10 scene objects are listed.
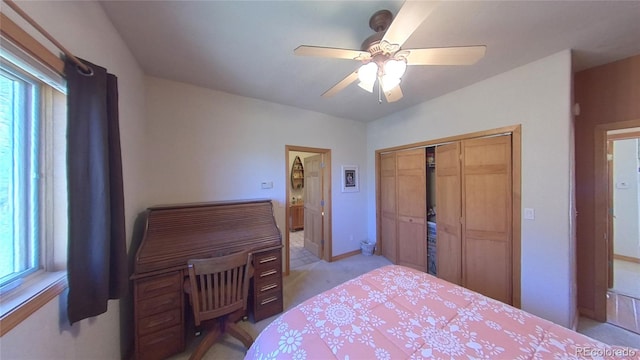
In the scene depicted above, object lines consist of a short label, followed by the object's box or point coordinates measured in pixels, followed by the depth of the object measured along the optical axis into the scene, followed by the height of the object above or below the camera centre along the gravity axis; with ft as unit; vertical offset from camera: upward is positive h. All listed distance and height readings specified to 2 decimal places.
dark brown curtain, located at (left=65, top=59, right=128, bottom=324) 3.39 -0.23
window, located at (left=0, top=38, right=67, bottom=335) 2.84 -0.02
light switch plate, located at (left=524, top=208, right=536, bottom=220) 6.57 -1.16
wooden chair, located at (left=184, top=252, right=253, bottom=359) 5.09 -2.93
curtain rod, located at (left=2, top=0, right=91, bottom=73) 2.34 +1.95
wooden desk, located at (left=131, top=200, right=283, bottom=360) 5.29 -2.22
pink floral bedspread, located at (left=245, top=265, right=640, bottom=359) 3.02 -2.55
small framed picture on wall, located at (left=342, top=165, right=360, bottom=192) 12.21 +0.03
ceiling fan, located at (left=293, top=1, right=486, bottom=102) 3.90 +2.52
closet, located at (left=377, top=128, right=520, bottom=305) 7.28 -1.45
